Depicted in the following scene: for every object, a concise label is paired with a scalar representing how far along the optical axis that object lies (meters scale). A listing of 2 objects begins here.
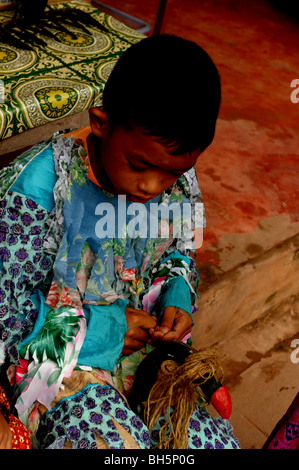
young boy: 1.12
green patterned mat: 1.72
